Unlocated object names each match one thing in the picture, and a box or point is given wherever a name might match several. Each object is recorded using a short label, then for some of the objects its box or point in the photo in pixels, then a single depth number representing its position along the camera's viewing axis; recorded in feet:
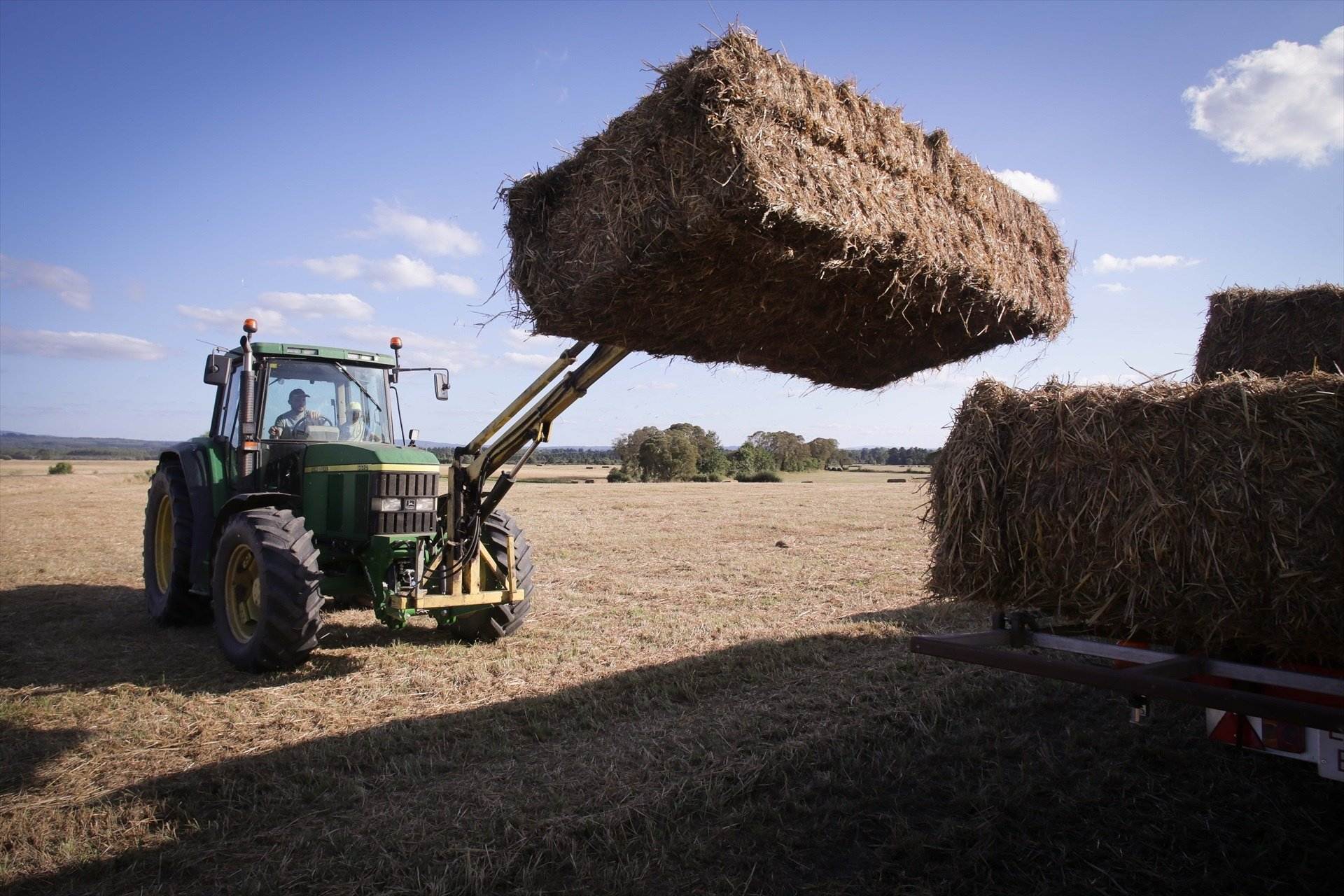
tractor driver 21.53
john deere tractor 18.26
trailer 7.44
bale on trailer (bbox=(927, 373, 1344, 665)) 8.01
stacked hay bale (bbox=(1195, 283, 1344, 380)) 14.65
